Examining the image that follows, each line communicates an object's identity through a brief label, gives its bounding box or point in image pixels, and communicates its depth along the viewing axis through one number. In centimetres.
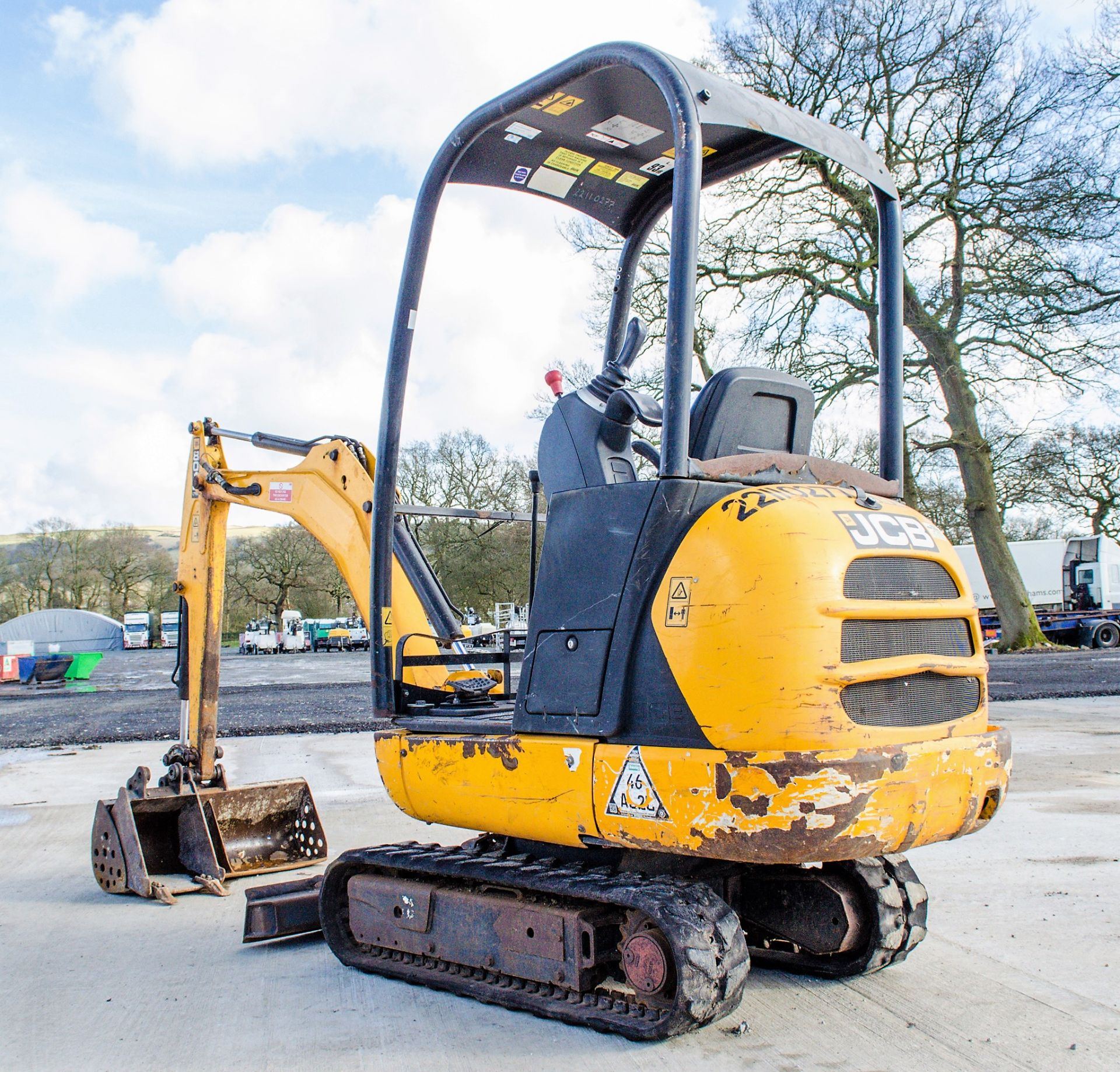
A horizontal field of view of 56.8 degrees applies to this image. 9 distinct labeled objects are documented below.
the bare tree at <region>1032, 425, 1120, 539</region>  3797
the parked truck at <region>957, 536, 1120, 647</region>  3512
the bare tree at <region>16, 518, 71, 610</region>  7019
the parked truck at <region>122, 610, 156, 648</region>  6378
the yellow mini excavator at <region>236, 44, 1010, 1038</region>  280
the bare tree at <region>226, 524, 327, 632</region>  6688
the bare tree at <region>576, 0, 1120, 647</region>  1977
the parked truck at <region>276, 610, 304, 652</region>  5369
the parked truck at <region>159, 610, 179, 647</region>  6712
